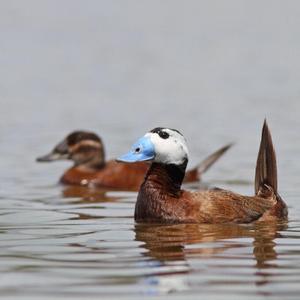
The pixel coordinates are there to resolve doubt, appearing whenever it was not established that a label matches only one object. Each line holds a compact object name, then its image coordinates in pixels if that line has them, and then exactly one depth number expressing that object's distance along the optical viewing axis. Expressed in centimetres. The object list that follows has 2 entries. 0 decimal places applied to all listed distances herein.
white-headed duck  1959
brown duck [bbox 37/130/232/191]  2784
